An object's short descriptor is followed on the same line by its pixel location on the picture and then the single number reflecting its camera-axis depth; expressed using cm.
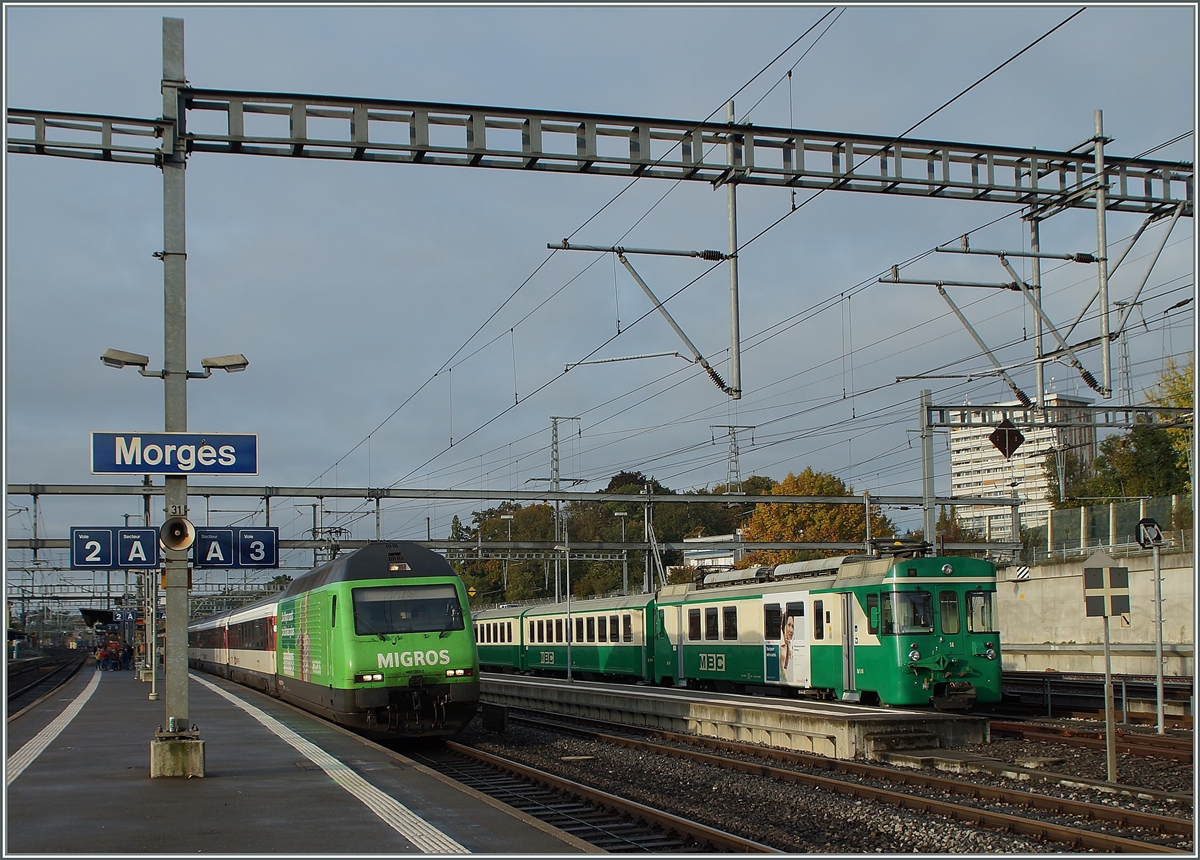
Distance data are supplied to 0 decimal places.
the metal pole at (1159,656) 1656
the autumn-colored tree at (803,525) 6362
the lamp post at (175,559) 1241
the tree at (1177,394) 4956
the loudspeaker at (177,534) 1232
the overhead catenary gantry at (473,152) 1251
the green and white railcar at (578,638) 3100
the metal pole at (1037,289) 1755
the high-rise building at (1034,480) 13690
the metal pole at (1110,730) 1272
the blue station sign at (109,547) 3158
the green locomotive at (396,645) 1786
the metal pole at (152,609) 3058
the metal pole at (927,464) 2686
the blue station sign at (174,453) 1217
